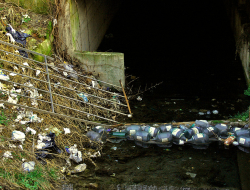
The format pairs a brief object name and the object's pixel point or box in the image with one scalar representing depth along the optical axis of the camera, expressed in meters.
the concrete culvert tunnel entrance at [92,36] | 7.94
